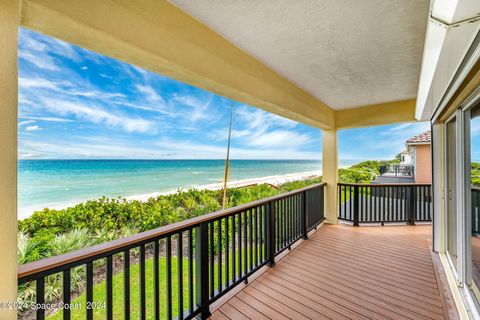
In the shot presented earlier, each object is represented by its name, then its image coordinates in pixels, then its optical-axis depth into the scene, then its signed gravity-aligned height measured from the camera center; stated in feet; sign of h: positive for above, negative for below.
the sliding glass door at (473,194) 6.06 -1.00
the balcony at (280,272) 4.54 -4.57
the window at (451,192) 8.47 -1.33
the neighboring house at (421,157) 25.82 +0.49
